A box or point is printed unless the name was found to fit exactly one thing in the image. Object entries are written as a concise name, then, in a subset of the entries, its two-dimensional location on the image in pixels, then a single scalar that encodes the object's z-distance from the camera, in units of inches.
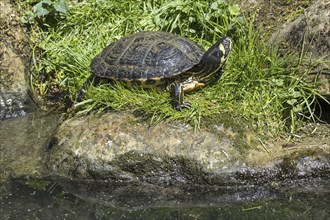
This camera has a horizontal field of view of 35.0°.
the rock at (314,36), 223.8
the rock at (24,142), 222.7
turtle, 228.5
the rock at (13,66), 281.0
